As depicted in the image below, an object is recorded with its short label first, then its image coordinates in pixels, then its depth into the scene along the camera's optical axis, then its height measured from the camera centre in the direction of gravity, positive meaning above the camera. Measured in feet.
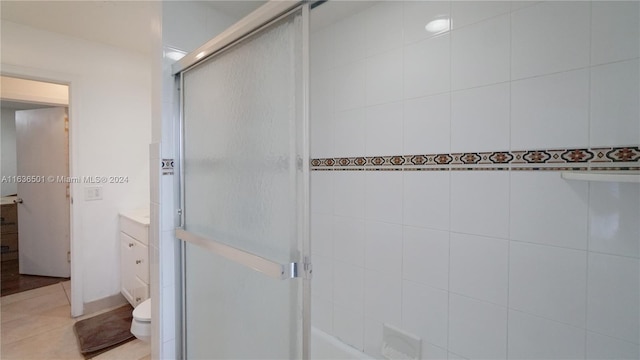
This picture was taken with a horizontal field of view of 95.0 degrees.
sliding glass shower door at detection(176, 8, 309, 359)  3.04 -0.31
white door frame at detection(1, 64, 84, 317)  7.83 -0.49
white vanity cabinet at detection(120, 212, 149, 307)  7.25 -2.23
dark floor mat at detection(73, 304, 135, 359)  6.66 -3.92
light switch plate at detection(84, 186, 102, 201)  8.13 -0.56
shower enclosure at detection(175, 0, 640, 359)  3.14 -0.12
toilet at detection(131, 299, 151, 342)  5.60 -2.92
